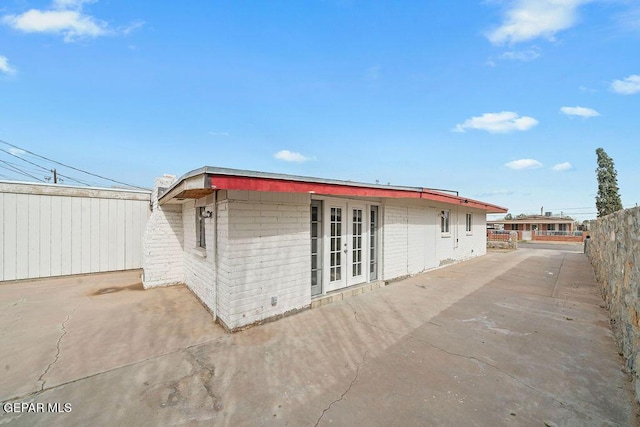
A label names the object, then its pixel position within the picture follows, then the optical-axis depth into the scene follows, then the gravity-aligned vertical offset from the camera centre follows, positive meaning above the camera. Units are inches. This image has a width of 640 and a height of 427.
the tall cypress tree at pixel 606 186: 1050.1 +131.7
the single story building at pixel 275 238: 163.9 -16.3
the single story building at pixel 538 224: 1422.5 -28.0
